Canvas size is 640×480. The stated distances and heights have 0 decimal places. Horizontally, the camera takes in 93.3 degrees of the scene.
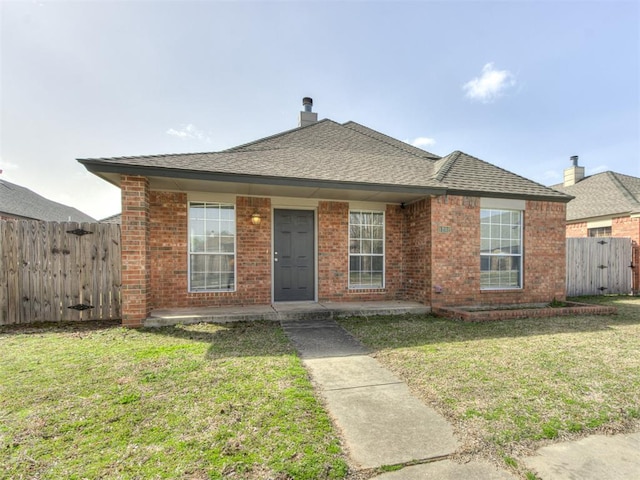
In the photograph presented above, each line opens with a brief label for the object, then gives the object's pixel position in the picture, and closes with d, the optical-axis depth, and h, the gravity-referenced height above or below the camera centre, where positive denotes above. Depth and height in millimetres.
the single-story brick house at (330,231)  6273 +148
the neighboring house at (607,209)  11461 +1167
